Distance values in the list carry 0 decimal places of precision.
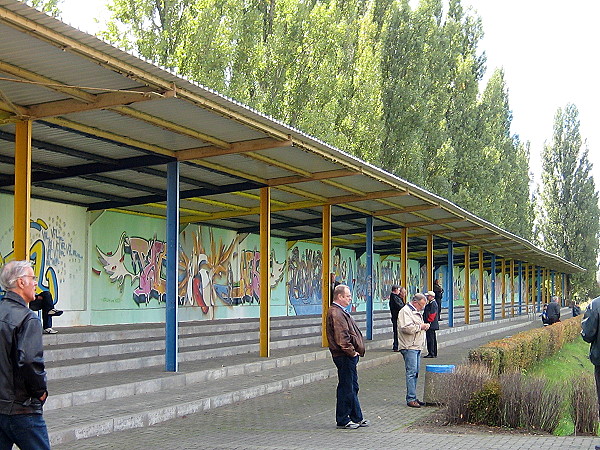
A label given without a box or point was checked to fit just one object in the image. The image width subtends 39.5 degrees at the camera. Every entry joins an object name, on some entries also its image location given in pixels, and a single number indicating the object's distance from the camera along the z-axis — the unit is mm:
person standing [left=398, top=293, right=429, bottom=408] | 12695
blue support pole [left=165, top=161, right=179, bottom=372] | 14602
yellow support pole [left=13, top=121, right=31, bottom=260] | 10773
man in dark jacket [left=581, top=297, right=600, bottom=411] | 8500
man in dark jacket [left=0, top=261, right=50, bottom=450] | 5199
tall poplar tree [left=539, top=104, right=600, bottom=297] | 72625
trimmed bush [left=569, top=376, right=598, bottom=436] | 10406
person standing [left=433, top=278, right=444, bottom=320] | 27641
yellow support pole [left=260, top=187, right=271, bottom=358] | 18141
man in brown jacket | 10656
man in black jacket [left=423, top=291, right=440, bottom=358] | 18328
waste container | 12141
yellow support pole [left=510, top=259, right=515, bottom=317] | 48938
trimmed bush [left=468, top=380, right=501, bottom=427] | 10922
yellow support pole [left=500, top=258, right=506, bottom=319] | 43969
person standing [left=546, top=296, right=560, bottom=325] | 33125
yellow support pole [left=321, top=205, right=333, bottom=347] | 20953
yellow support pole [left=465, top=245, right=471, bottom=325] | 34812
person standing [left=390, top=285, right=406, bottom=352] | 18875
